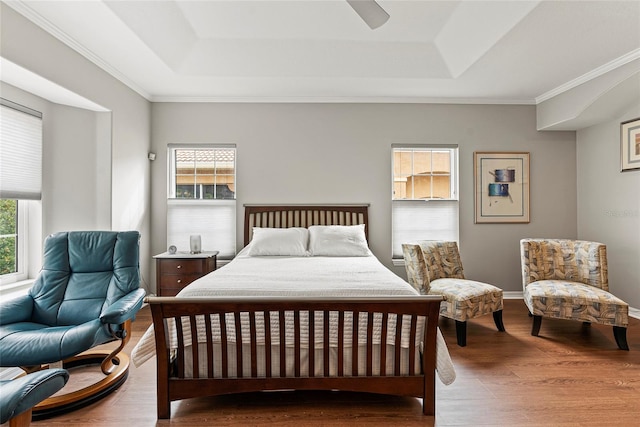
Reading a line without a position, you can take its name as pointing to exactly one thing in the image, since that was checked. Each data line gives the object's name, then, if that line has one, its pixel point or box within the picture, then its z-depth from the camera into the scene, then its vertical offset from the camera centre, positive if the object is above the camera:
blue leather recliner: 1.98 -0.67
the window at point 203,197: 4.39 +0.22
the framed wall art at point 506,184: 4.46 +0.39
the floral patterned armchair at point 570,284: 2.96 -0.73
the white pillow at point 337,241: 3.71 -0.32
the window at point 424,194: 4.47 +0.26
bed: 1.95 -0.77
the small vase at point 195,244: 4.00 -0.36
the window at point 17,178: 2.80 +0.31
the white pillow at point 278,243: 3.66 -0.33
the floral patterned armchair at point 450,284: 3.07 -0.73
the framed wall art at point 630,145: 3.66 +0.76
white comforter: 1.99 -0.47
